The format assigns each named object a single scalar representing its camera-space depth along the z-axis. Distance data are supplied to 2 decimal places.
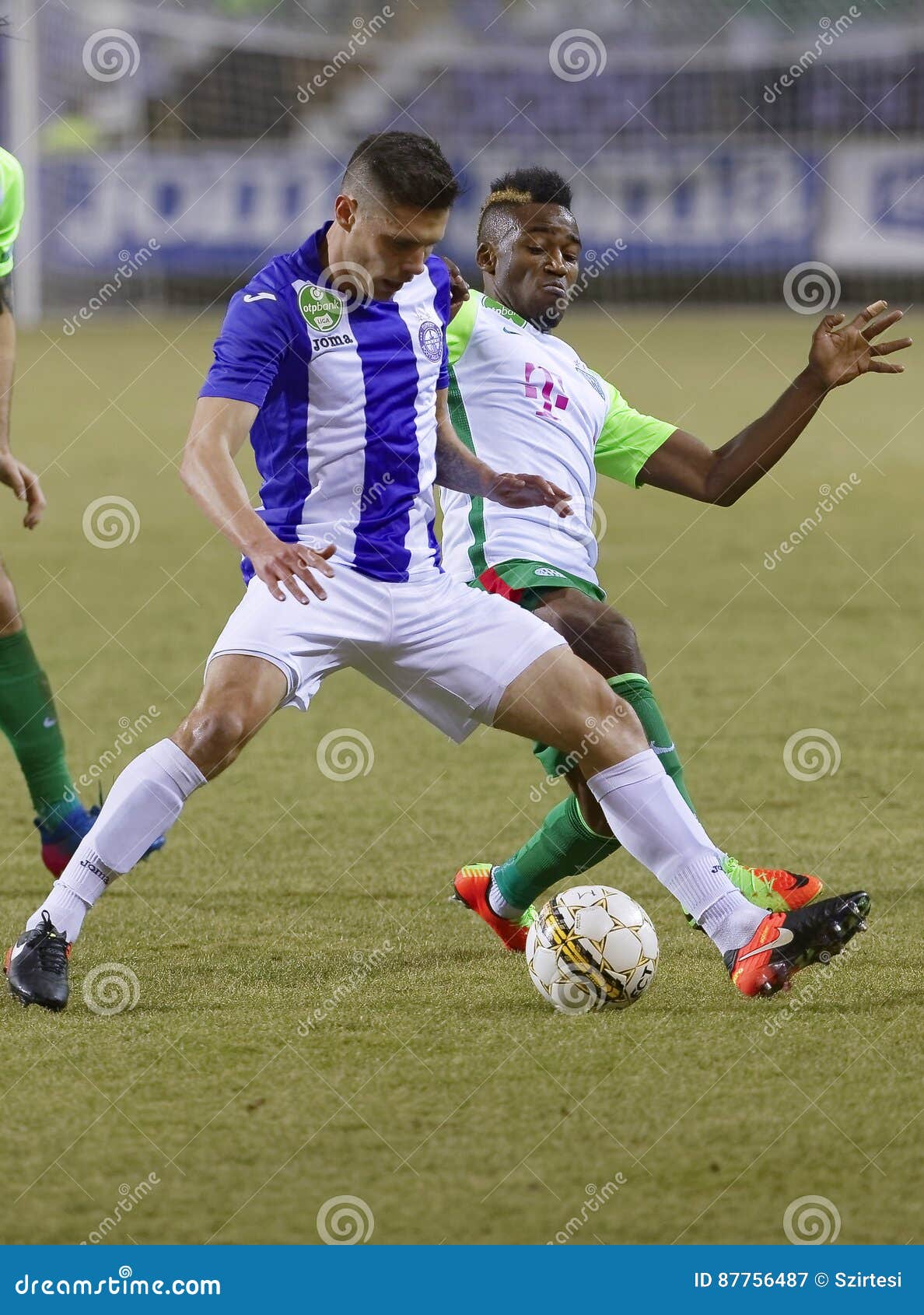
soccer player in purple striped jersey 7.87
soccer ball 8.14
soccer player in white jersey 9.10
